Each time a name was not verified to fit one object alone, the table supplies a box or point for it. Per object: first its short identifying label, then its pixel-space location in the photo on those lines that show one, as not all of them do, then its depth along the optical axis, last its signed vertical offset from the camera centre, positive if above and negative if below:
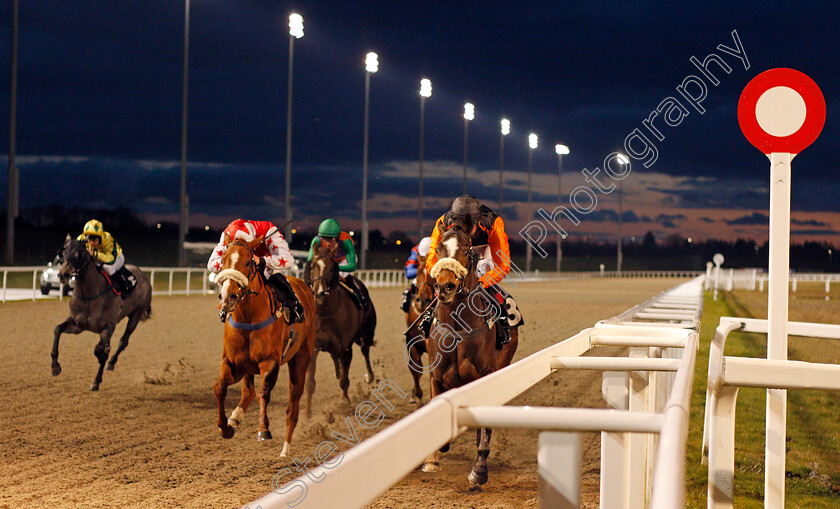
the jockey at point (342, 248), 14.67 +0.11
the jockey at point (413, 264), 14.93 -0.02
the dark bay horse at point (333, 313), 14.35 -0.48
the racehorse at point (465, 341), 9.50 -0.46
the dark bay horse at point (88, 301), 16.45 -0.47
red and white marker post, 6.56 +0.57
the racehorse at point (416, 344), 13.88 -0.69
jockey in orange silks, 10.00 +0.10
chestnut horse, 10.35 -0.51
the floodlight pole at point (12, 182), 35.56 +1.55
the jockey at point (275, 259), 11.45 +0.00
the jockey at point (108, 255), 17.11 +0.01
